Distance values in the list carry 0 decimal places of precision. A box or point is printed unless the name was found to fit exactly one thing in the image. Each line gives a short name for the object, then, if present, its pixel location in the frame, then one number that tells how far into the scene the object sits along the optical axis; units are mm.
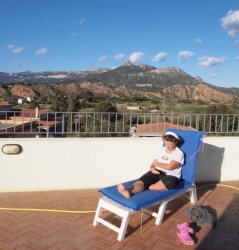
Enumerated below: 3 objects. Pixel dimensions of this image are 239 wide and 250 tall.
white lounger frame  2785
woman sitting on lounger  3239
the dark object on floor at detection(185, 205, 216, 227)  3125
